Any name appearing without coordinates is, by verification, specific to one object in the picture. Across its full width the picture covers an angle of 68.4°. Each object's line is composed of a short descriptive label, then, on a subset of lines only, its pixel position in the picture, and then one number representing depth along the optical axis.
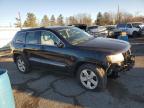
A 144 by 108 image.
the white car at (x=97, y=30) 10.12
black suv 2.62
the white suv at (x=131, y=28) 11.06
